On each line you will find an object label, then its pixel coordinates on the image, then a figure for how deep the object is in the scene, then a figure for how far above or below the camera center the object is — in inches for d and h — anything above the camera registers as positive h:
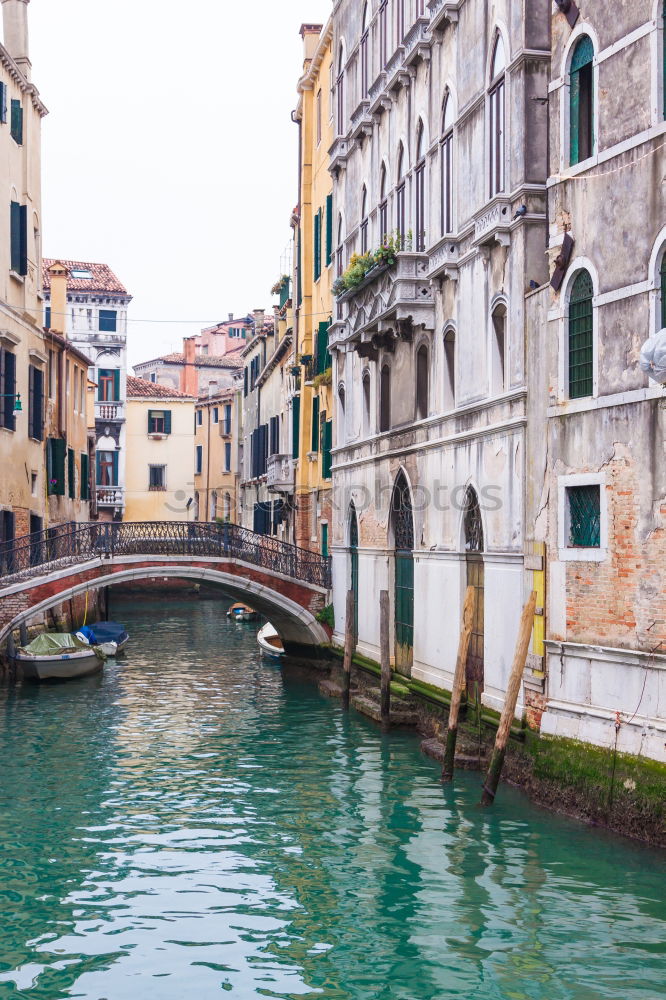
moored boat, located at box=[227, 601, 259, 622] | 1499.8 -126.8
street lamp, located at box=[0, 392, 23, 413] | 932.6 +79.0
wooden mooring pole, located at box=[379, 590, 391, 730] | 678.5 -91.0
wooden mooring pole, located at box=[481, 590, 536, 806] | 462.9 -68.7
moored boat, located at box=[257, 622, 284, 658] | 1058.7 -117.3
